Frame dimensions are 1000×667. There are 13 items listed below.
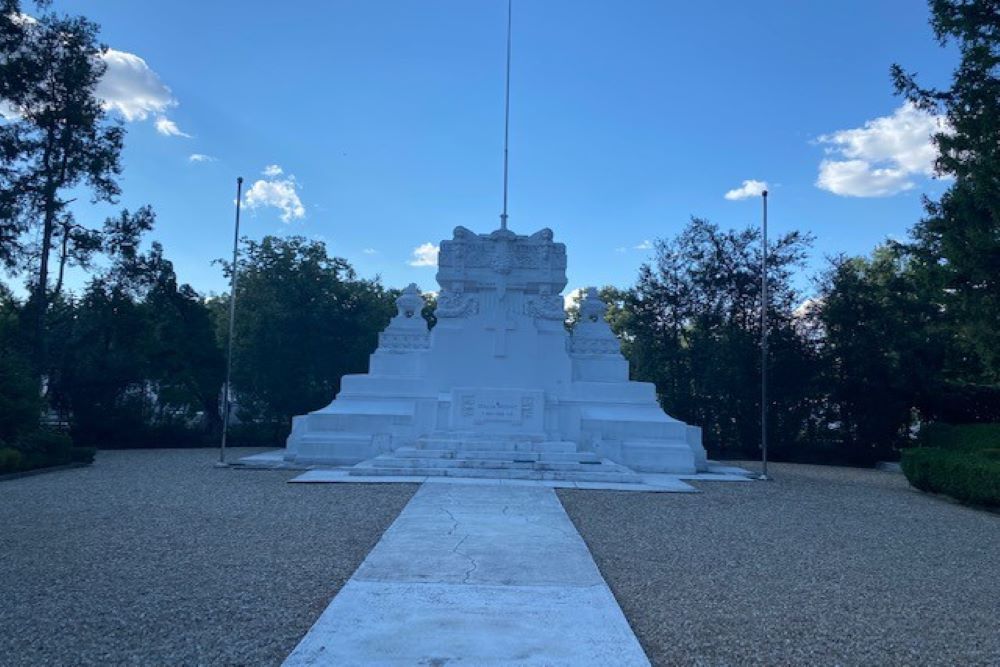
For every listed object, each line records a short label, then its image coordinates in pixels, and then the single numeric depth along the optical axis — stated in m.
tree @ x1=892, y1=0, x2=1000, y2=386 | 15.69
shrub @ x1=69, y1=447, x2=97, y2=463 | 18.16
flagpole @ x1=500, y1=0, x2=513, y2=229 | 21.91
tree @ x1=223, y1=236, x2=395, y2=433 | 30.36
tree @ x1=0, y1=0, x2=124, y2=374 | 23.39
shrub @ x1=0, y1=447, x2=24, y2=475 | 15.35
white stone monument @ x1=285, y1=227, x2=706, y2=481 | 18.41
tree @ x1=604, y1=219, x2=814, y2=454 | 26.88
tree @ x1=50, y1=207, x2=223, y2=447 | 25.94
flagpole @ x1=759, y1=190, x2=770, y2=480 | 17.84
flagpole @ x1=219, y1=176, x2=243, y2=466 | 18.08
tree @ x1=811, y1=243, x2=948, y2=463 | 24.34
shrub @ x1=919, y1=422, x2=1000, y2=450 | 20.50
